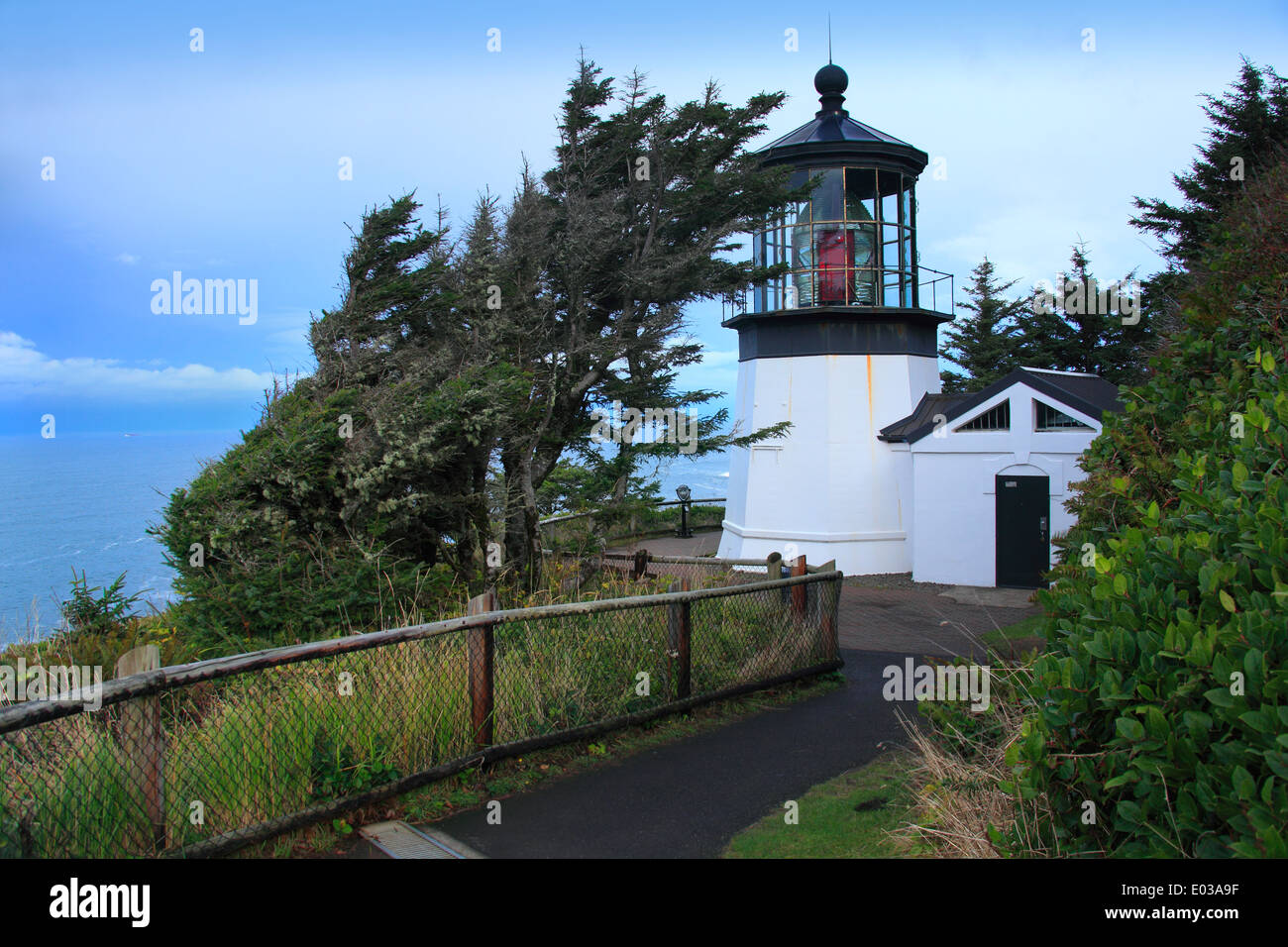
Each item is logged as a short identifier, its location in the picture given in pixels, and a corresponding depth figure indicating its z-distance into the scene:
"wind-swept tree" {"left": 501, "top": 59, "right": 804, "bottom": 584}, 11.52
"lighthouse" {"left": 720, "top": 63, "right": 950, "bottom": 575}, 18.52
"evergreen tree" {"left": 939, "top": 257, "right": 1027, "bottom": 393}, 30.00
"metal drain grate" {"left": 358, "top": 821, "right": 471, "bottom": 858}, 4.72
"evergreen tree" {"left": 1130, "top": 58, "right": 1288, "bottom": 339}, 20.80
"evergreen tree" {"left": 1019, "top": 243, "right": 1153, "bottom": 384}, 26.50
